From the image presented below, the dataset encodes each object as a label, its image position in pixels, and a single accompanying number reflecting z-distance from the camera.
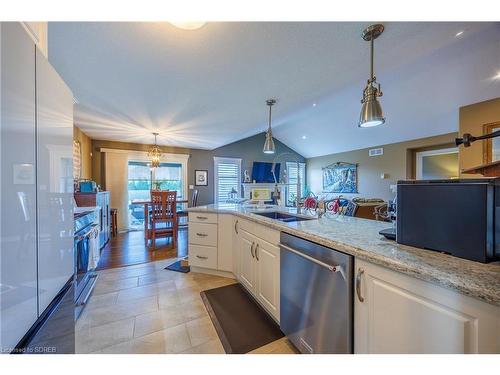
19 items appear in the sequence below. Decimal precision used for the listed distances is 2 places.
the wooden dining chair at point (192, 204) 4.67
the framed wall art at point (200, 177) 6.35
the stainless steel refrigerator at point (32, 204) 0.60
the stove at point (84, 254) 1.80
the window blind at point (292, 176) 7.56
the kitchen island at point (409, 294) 0.66
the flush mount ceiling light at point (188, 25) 1.31
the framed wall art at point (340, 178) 6.72
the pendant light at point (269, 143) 3.07
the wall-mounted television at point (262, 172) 7.16
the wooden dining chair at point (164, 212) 3.94
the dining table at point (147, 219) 4.12
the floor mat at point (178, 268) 2.87
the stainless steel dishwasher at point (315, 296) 1.08
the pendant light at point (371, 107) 1.46
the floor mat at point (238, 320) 1.55
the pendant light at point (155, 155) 4.89
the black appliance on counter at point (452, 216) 0.77
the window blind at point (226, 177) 6.67
